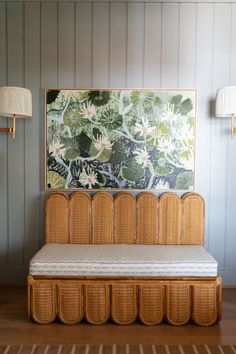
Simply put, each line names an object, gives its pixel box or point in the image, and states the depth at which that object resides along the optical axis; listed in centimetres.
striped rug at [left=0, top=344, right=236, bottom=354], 213
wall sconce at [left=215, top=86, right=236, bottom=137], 278
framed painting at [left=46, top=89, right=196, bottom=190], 305
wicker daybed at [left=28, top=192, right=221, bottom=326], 246
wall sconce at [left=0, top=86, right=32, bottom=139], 271
